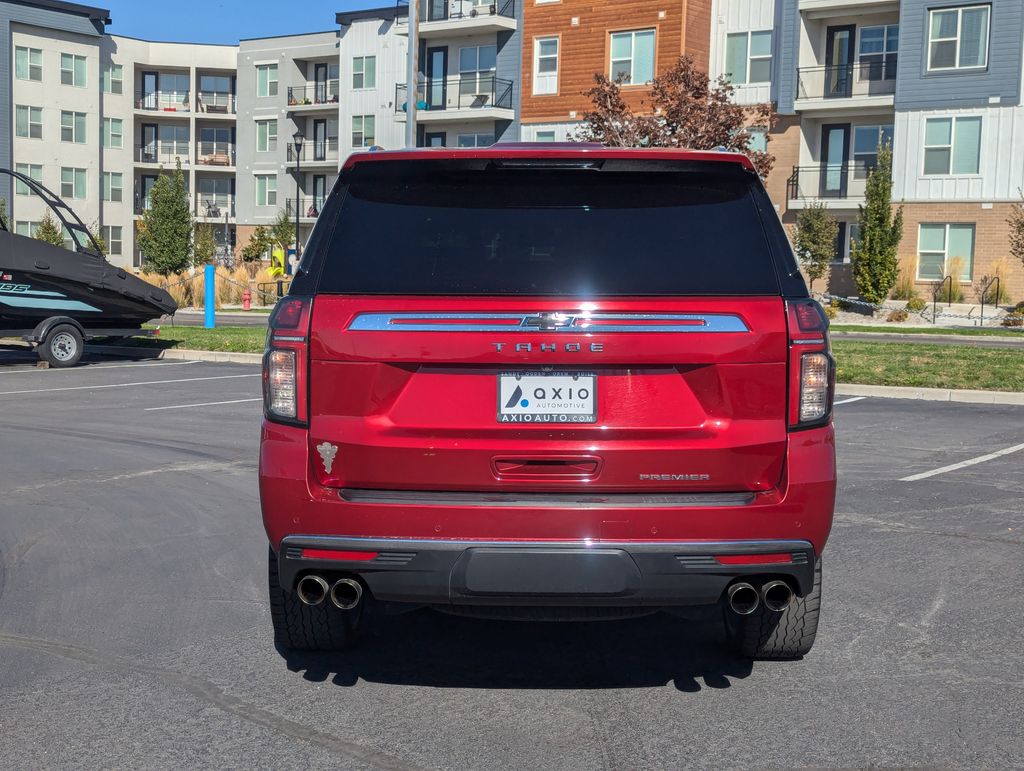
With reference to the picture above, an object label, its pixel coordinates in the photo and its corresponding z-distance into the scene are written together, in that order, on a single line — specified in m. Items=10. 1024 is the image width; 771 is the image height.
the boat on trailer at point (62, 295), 18.72
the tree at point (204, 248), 60.91
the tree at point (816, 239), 41.22
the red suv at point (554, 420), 4.32
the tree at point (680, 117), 38.16
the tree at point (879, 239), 39.12
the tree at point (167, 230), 60.16
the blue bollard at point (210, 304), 29.19
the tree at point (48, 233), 55.91
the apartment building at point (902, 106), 40.00
